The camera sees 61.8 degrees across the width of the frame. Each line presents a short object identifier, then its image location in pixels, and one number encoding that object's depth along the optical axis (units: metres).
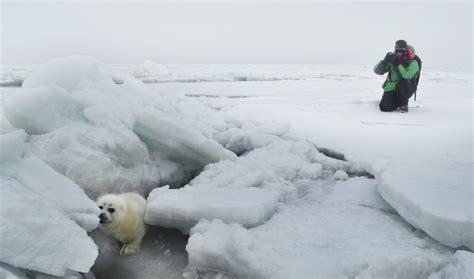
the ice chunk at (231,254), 1.78
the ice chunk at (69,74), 3.32
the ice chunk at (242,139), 3.79
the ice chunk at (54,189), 1.86
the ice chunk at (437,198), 1.82
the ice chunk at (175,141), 3.02
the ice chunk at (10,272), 1.44
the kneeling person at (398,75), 4.66
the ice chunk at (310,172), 3.07
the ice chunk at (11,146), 1.88
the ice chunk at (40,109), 2.80
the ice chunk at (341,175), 3.03
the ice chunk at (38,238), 1.52
